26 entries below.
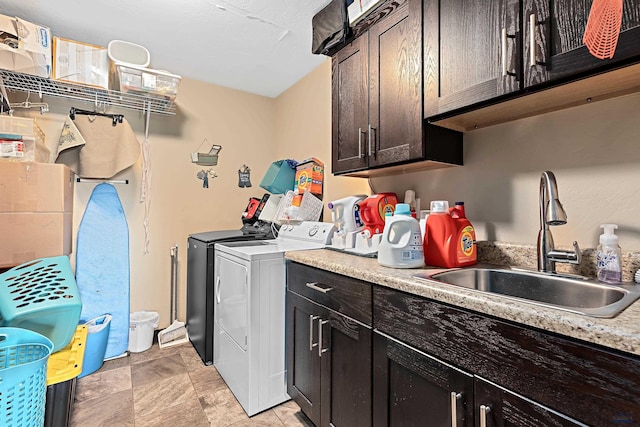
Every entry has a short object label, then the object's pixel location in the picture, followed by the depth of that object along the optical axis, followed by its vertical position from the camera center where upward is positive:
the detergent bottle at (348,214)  1.87 +0.02
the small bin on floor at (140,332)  2.47 -0.95
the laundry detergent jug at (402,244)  1.26 -0.11
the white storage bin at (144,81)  2.19 +1.01
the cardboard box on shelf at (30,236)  1.78 -0.12
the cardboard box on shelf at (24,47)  1.79 +1.04
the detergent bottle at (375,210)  1.72 +0.04
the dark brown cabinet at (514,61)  0.89 +0.53
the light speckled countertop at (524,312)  0.61 -0.23
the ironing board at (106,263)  2.41 -0.38
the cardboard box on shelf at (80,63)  2.05 +1.07
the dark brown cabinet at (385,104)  1.41 +0.59
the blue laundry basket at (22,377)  0.98 -0.56
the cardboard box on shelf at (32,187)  1.76 +0.17
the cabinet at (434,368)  0.64 -0.42
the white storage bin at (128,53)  2.17 +1.19
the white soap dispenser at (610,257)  1.00 -0.13
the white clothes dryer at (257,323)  1.68 -0.61
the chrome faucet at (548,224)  1.06 -0.03
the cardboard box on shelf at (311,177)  2.51 +0.33
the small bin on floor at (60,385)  1.35 -0.76
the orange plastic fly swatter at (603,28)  0.83 +0.53
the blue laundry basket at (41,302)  1.43 -0.42
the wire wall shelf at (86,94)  2.03 +0.91
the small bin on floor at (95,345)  2.14 -0.93
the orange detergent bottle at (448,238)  1.29 -0.09
